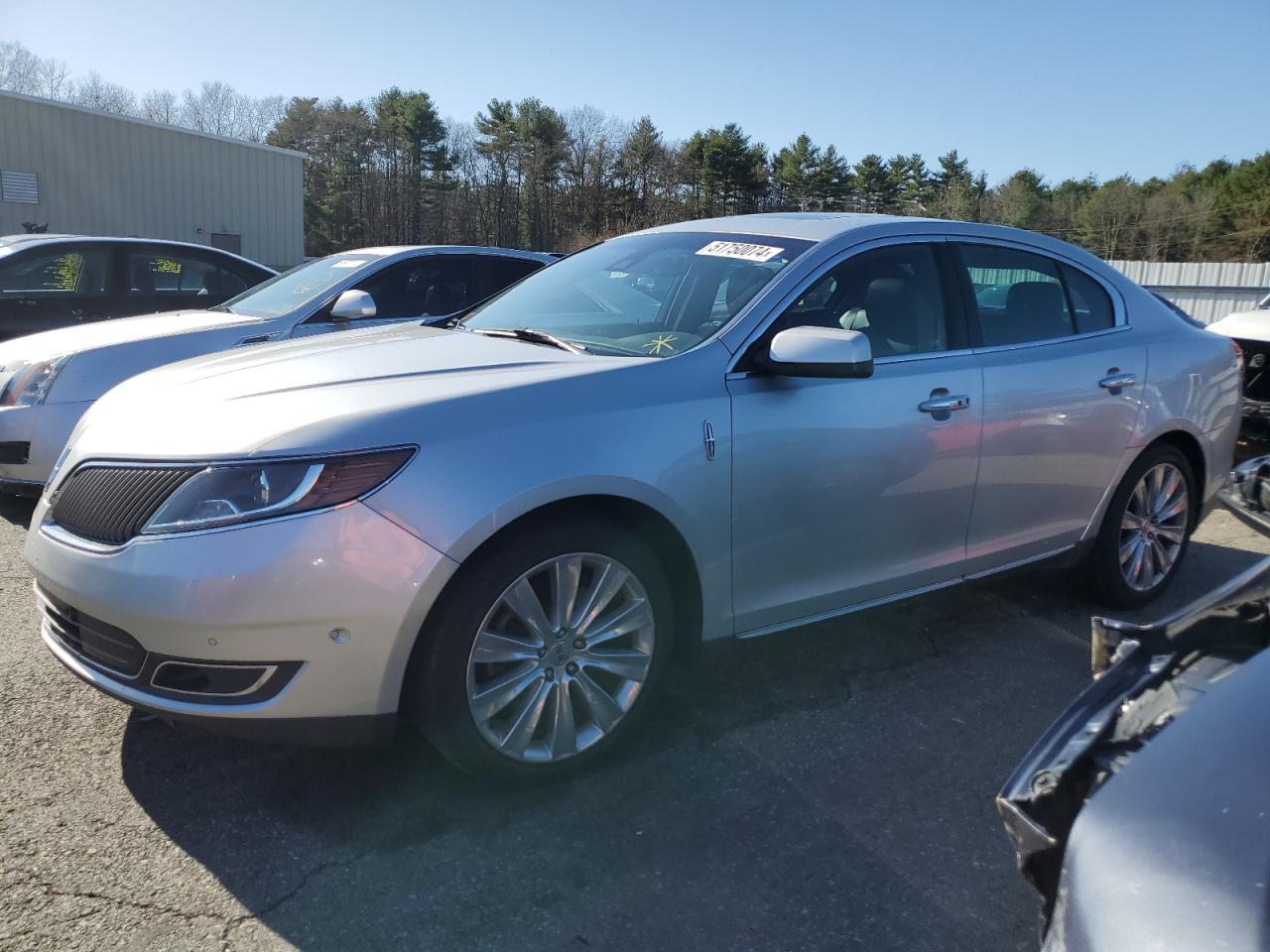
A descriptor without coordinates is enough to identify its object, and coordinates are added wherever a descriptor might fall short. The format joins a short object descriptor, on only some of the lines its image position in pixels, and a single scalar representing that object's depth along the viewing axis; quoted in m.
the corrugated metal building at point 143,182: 23.48
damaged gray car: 1.28
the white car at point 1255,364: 7.77
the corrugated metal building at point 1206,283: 18.78
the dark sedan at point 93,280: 7.40
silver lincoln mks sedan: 2.46
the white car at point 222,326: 5.34
